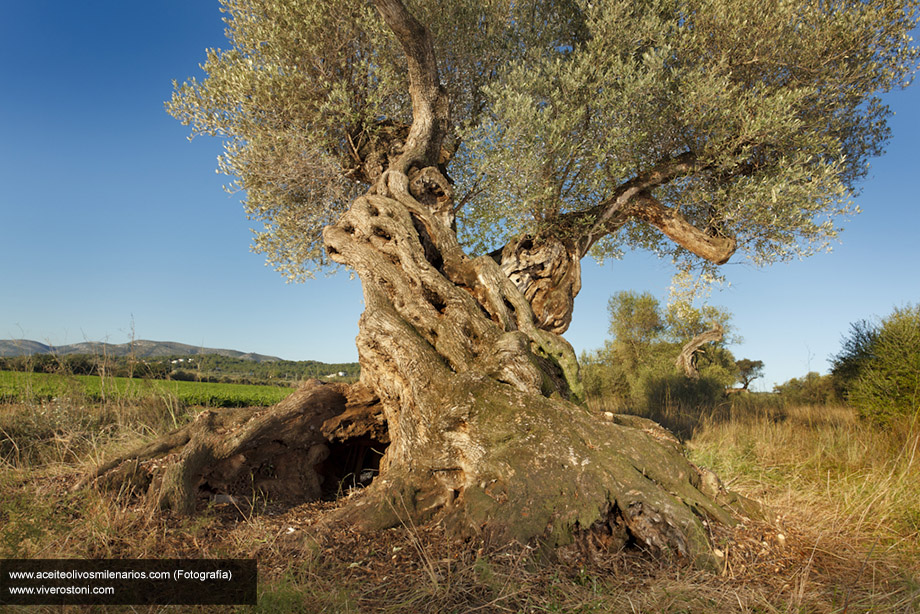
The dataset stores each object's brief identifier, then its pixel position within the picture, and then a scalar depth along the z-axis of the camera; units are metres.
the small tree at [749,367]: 41.81
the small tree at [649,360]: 20.89
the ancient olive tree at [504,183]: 5.28
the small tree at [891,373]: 10.09
